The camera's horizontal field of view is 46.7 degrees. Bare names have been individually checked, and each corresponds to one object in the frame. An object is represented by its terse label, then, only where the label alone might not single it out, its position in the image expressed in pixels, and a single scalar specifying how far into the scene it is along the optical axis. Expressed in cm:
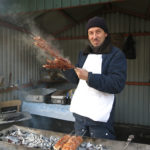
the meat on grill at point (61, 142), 203
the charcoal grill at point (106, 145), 207
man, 208
